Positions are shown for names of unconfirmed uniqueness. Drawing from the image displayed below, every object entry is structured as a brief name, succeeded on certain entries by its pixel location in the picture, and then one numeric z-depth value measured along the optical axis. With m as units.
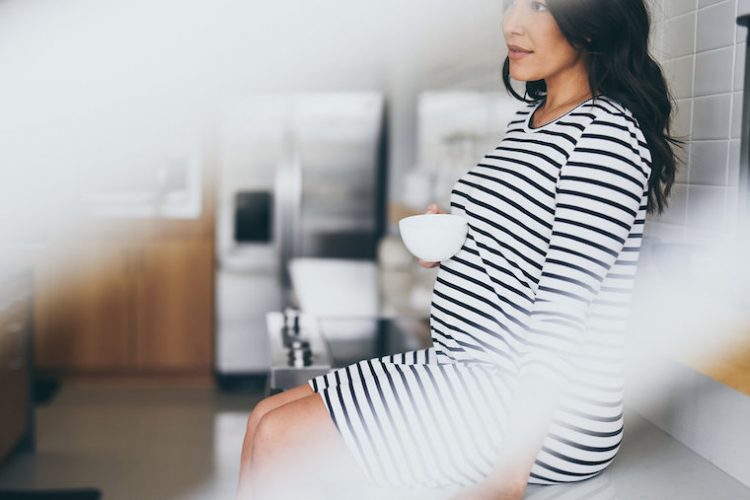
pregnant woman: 1.13
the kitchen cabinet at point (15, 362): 3.16
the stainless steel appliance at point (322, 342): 1.78
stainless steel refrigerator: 4.51
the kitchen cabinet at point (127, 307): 4.45
